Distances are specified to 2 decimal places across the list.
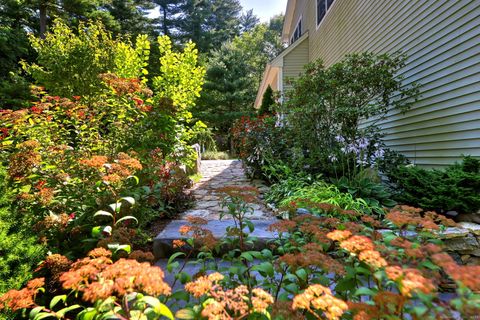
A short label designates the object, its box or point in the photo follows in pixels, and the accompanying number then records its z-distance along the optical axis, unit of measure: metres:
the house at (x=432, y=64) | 3.16
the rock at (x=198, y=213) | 3.49
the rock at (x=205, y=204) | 3.95
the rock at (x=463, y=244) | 2.39
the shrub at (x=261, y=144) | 5.34
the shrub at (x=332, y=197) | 3.02
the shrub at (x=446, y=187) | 2.67
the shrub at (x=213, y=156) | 12.35
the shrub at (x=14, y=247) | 1.41
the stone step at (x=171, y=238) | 2.58
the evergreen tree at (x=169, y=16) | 21.72
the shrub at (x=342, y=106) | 4.19
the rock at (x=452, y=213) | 2.72
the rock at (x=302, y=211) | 3.03
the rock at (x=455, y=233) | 2.35
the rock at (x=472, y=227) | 2.40
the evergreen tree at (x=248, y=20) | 29.81
